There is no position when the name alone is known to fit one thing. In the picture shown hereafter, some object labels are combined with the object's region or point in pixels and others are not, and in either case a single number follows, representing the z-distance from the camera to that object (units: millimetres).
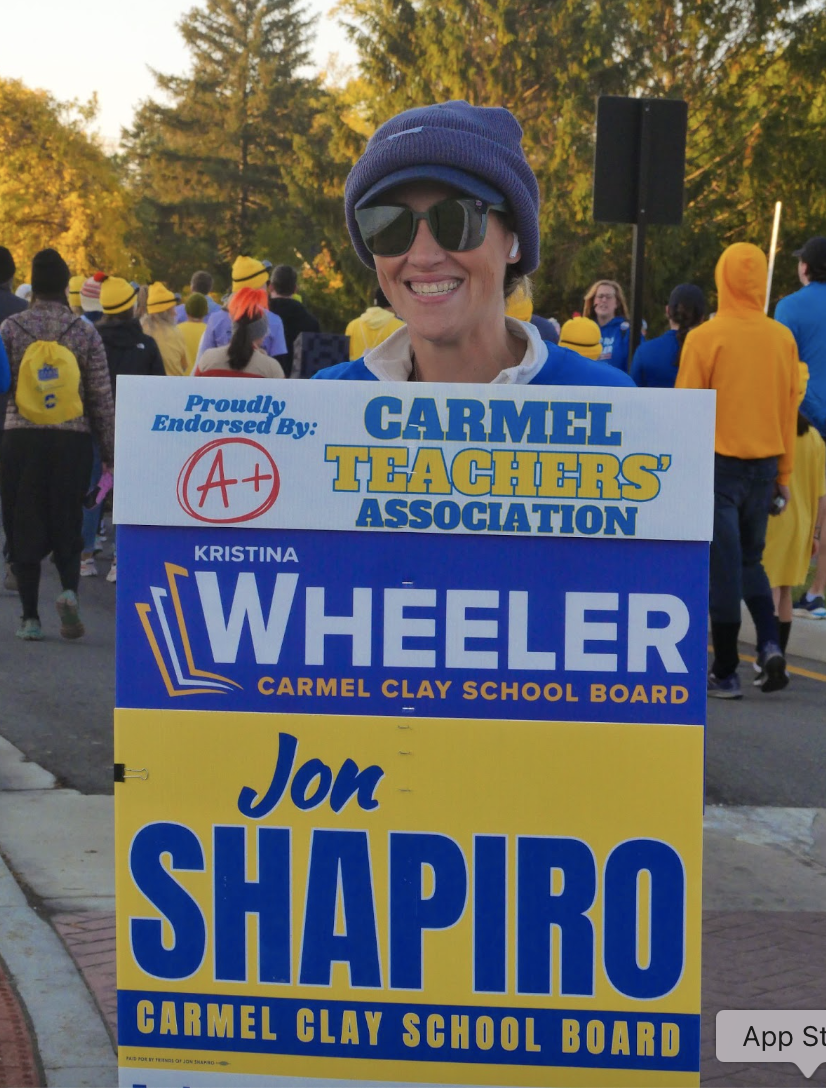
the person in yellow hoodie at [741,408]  7188
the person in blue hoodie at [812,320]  9008
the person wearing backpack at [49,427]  8203
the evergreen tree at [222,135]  69938
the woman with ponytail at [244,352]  8492
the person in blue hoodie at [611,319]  11258
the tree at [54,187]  50500
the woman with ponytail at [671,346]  8258
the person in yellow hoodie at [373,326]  9344
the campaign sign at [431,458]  2016
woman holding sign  2418
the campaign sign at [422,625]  2023
